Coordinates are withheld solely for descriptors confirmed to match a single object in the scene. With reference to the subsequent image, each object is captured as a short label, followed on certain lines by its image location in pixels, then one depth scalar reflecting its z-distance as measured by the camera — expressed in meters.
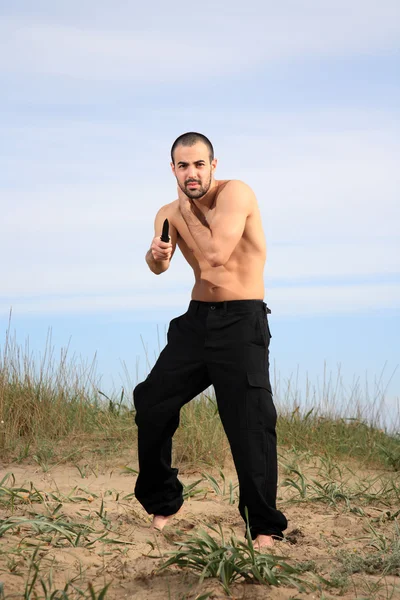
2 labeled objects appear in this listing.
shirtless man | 4.61
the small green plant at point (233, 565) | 3.72
